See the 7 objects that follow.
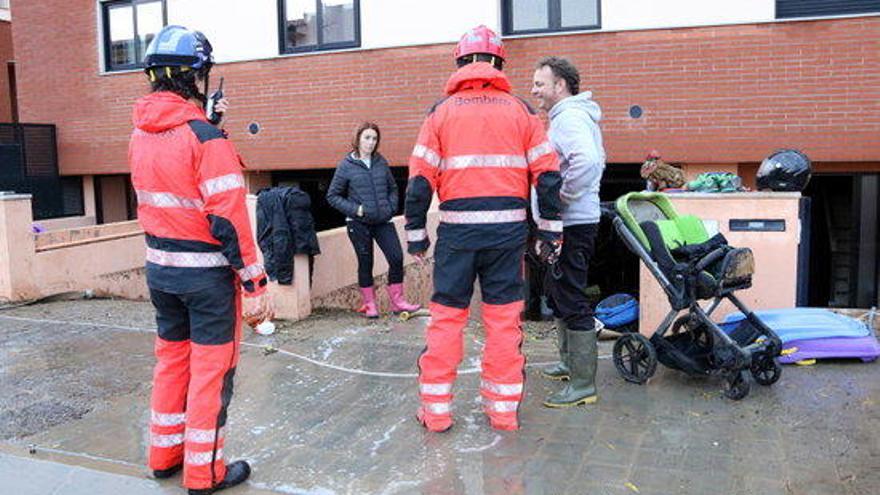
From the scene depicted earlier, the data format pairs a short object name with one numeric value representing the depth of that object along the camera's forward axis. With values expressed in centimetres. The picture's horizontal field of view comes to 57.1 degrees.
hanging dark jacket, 718
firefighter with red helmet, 434
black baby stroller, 485
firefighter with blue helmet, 374
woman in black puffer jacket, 733
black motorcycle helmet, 714
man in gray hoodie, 477
